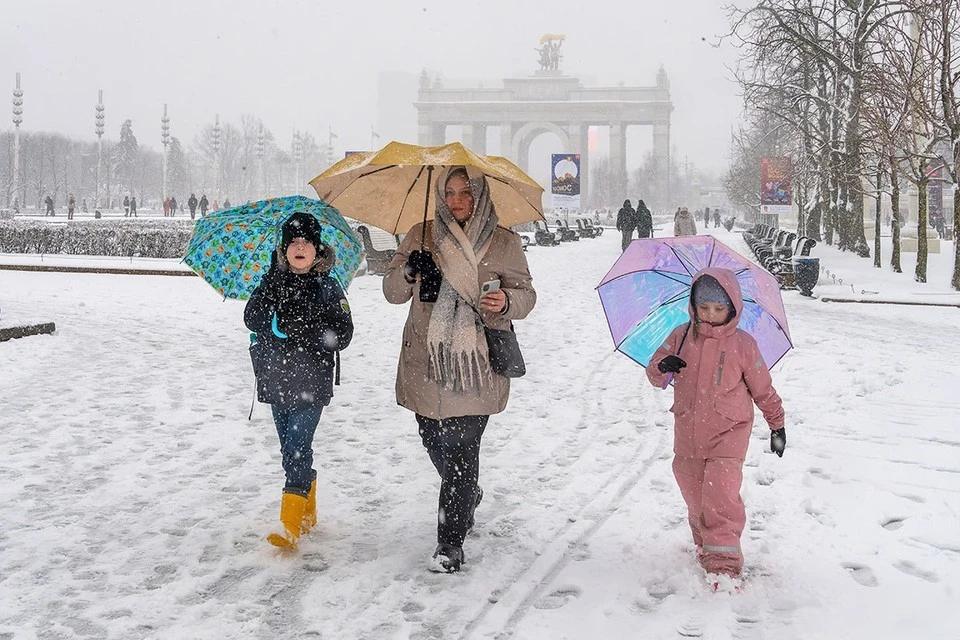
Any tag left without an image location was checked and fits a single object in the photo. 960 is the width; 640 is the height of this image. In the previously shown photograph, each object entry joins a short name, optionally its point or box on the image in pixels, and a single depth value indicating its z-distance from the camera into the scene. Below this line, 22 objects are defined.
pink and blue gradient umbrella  4.30
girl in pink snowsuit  3.89
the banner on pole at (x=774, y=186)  32.38
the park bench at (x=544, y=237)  33.91
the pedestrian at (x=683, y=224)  23.73
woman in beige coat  3.94
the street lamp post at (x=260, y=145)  84.31
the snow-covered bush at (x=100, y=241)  23.28
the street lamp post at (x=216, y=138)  77.94
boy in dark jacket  4.22
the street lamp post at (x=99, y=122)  67.38
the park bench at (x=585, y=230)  43.66
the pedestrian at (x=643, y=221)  29.08
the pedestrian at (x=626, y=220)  27.41
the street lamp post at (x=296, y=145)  88.83
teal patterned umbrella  4.84
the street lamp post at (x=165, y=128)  74.22
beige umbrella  4.09
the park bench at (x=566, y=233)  38.71
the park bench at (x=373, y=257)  20.11
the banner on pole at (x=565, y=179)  40.19
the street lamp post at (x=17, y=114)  57.91
